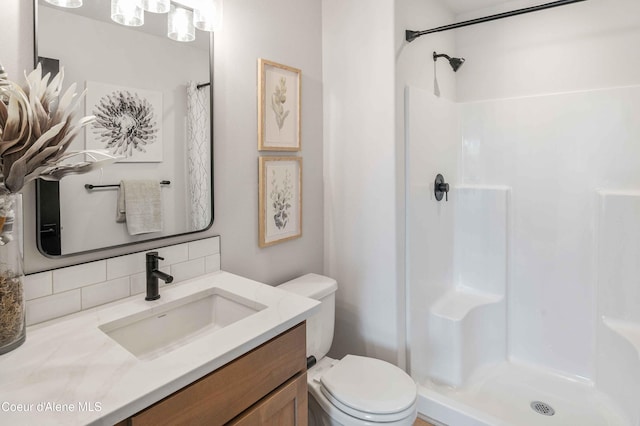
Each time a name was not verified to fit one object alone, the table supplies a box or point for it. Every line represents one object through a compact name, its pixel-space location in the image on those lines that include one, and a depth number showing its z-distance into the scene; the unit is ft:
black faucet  4.01
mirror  3.60
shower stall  6.43
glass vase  2.80
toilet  4.46
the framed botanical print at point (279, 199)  5.69
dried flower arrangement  2.59
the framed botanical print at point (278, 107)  5.56
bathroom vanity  2.37
